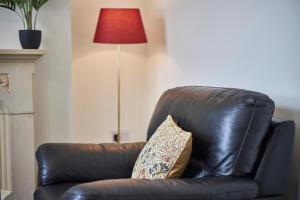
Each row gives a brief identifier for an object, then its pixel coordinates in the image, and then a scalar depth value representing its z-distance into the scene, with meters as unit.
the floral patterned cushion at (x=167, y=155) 1.77
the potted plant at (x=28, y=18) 2.77
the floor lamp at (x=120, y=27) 2.90
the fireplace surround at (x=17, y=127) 2.82
